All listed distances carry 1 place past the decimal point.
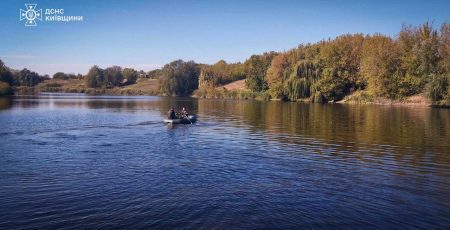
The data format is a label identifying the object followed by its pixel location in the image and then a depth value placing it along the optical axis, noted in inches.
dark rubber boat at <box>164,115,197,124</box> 1724.9
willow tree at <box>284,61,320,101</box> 4387.3
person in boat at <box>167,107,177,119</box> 1741.0
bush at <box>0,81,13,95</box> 5216.0
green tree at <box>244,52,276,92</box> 5718.5
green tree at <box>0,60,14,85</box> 5905.5
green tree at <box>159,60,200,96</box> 7377.0
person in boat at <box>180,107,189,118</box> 1827.0
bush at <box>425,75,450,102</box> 3075.8
